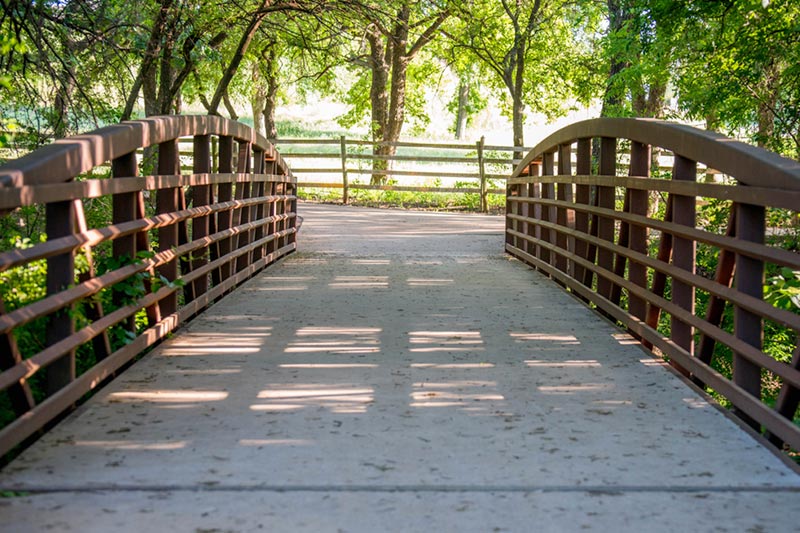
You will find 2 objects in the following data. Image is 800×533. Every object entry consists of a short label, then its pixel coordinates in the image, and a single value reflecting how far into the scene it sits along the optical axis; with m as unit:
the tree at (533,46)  24.12
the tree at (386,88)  24.58
